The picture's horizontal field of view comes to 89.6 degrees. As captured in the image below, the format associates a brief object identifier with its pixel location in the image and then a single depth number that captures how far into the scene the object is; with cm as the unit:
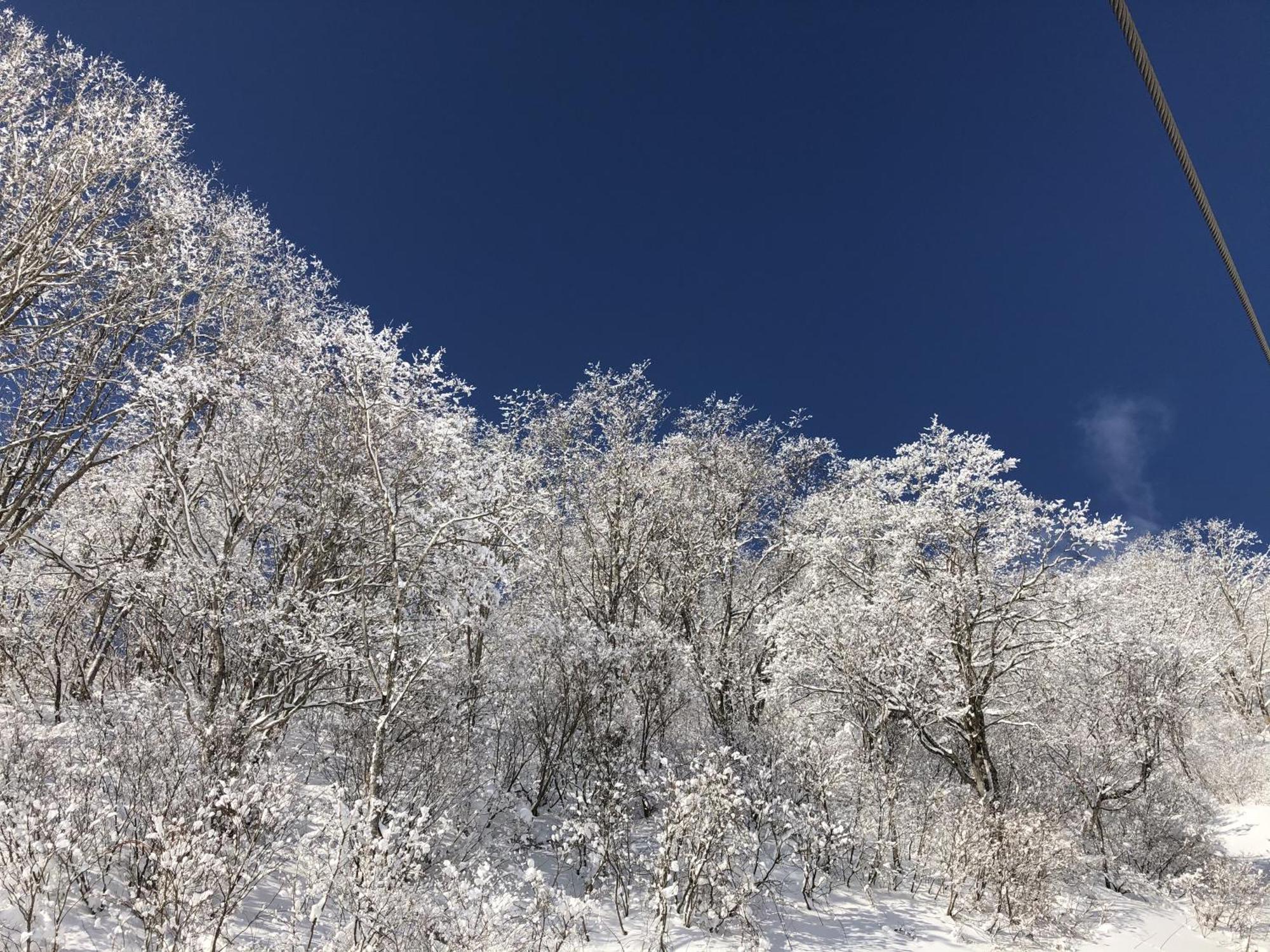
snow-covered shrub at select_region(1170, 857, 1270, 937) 1191
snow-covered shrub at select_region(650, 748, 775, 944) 820
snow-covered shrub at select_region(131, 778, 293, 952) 488
